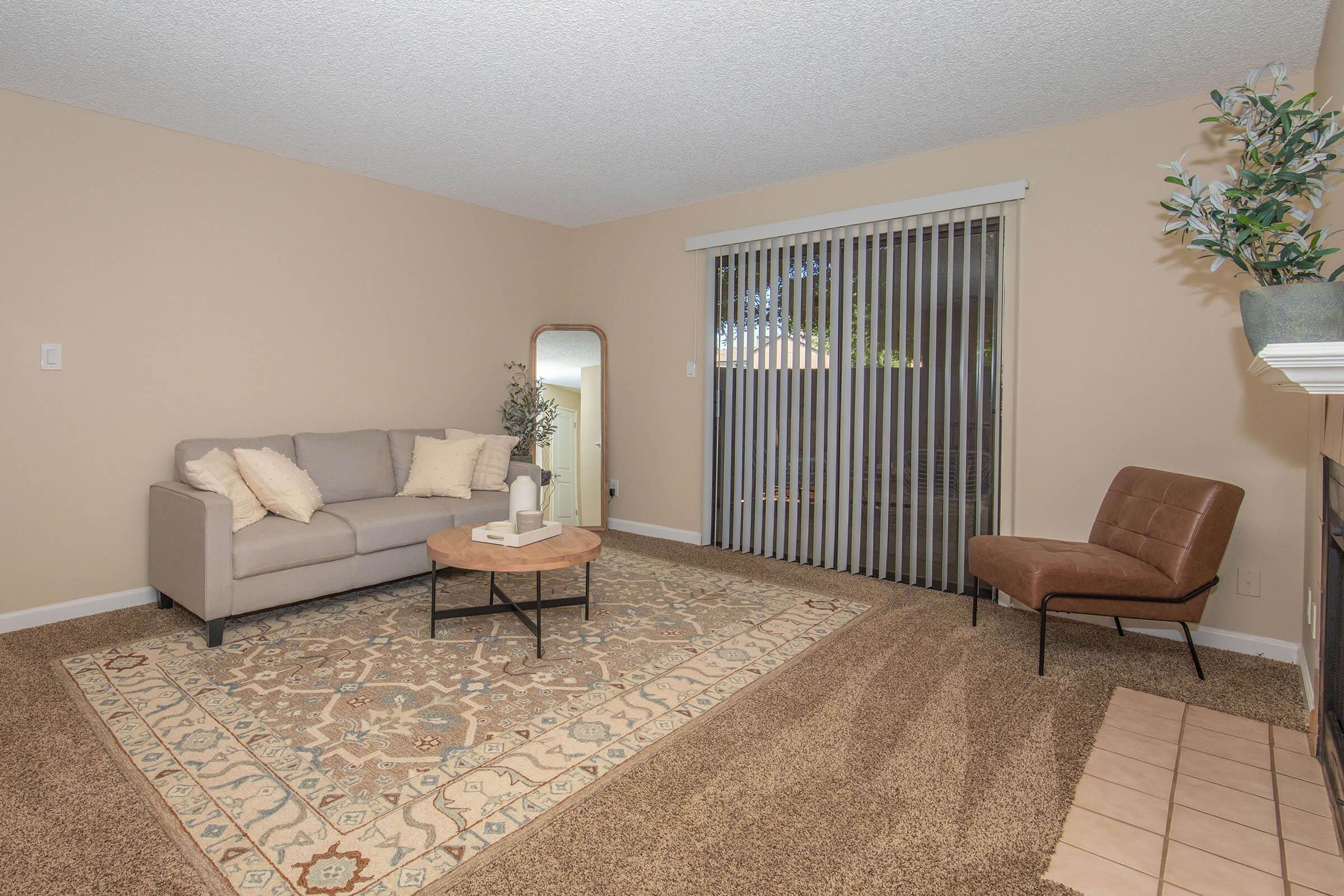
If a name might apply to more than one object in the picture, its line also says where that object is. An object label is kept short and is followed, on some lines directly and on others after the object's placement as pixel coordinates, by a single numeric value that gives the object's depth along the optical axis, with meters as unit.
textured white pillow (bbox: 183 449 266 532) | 3.41
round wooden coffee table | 2.99
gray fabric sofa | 3.21
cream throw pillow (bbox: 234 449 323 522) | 3.61
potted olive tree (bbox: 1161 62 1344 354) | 1.70
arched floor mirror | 5.86
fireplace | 2.06
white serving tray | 3.25
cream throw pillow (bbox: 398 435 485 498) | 4.45
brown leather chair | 2.83
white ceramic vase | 3.38
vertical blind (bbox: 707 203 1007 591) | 4.05
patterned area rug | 1.82
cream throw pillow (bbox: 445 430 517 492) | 4.69
